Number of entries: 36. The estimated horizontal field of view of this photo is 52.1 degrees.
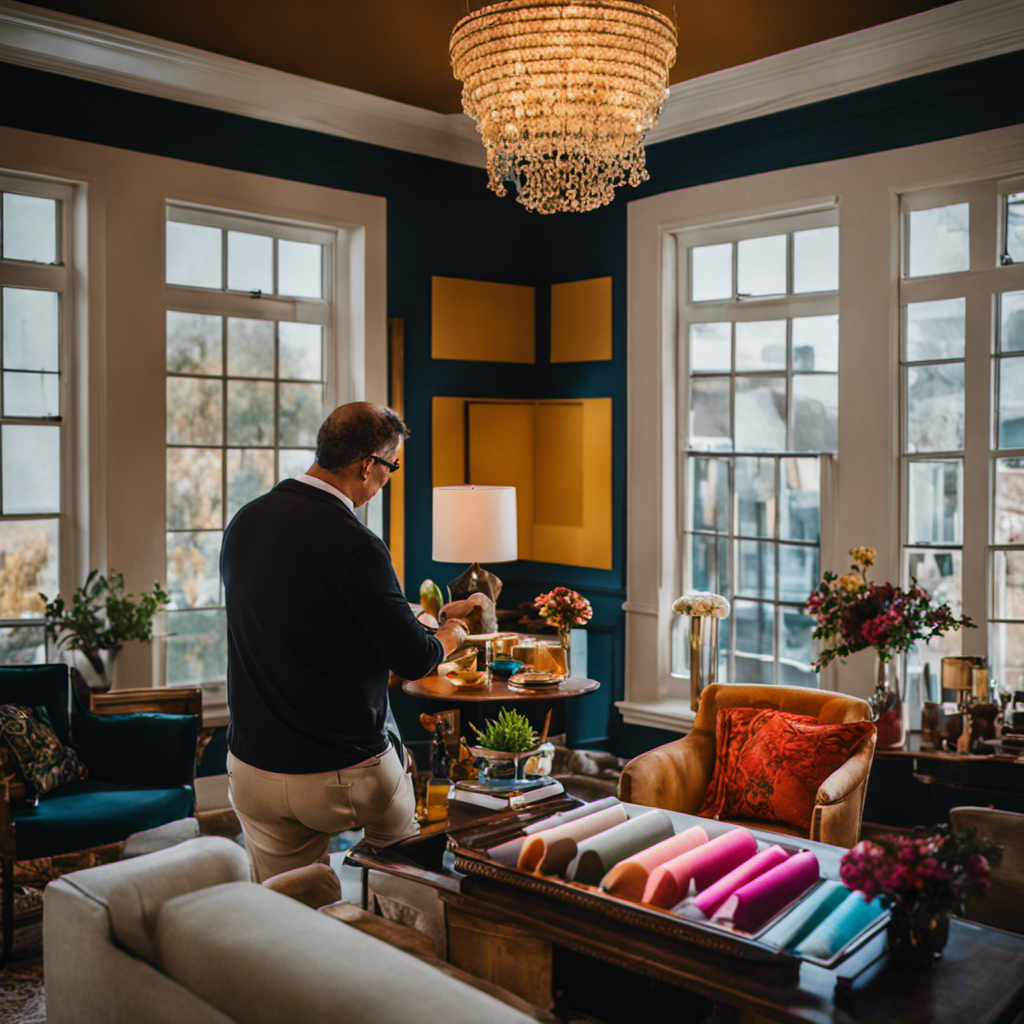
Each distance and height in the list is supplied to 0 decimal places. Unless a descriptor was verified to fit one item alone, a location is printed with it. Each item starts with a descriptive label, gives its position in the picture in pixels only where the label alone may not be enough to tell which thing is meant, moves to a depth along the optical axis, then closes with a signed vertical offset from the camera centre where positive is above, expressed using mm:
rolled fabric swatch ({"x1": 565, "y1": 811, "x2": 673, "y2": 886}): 2143 -711
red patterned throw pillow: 3236 -807
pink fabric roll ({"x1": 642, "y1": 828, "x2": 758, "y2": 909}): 2023 -723
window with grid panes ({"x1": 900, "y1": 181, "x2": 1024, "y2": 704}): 4180 +392
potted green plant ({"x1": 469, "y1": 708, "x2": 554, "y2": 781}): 2918 -673
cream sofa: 1265 -590
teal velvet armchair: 3504 -935
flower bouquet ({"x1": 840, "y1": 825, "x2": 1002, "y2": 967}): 1873 -669
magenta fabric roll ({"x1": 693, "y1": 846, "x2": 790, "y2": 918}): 1984 -733
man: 2346 -335
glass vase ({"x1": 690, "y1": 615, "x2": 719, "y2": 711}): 4836 -680
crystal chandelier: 2984 +1275
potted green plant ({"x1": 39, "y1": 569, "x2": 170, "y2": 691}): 4242 -466
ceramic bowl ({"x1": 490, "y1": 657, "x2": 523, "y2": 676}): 3840 -573
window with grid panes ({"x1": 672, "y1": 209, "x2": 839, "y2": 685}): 4770 +416
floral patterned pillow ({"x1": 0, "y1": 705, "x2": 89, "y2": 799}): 3525 -835
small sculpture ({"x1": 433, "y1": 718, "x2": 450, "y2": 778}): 3598 -848
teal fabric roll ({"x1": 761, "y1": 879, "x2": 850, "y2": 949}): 1899 -774
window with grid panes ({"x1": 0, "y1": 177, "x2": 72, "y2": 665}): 4348 +429
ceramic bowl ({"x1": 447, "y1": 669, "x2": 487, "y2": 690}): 3775 -610
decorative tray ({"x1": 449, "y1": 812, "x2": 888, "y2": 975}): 1837 -765
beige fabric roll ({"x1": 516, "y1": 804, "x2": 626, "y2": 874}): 2168 -714
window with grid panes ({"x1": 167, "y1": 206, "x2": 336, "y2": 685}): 4809 +583
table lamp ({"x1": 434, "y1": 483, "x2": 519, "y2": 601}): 4133 -78
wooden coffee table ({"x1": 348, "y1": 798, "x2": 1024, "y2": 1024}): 1767 -835
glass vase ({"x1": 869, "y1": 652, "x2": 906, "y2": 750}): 3881 -753
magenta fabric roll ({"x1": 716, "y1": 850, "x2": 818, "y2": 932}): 1940 -739
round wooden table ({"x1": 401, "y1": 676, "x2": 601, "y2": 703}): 3684 -653
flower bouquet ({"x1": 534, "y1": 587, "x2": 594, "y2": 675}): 4117 -397
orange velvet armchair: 3039 -824
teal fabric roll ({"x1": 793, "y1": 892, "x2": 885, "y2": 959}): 1864 -776
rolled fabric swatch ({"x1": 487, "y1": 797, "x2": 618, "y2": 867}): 2250 -733
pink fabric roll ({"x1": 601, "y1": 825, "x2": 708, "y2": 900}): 2057 -717
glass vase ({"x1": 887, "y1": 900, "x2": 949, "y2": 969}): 1869 -766
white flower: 4602 -421
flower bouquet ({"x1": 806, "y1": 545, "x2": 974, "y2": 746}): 3803 -406
